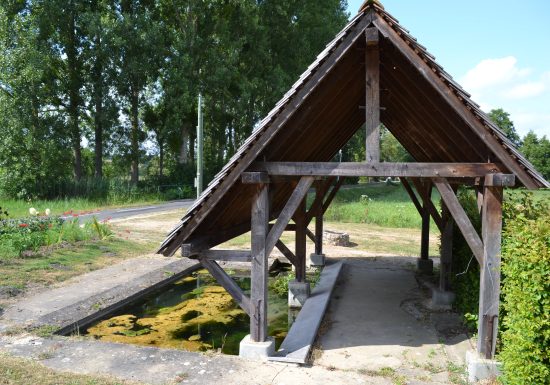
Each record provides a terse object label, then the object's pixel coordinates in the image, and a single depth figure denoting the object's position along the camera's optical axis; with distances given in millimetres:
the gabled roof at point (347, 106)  5402
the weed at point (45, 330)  7172
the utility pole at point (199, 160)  17562
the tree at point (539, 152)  86750
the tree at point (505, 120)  103250
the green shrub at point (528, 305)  4562
